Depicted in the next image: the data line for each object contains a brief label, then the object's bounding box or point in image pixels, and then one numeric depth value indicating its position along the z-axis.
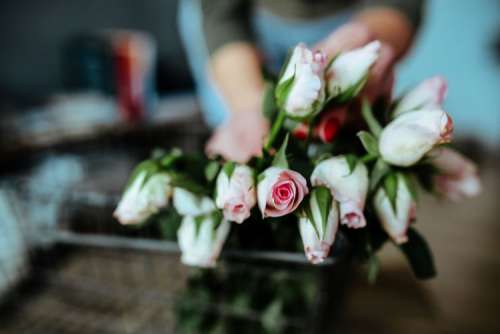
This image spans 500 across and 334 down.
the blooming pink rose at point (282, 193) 0.25
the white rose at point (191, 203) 0.31
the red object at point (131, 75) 1.26
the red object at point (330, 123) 0.32
